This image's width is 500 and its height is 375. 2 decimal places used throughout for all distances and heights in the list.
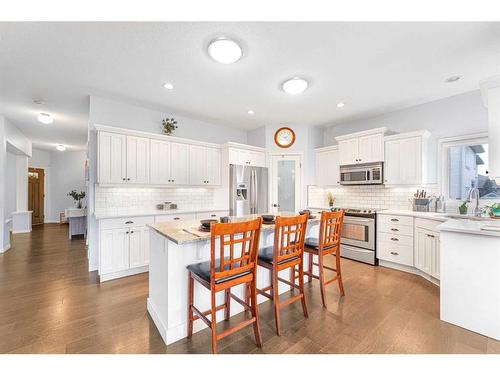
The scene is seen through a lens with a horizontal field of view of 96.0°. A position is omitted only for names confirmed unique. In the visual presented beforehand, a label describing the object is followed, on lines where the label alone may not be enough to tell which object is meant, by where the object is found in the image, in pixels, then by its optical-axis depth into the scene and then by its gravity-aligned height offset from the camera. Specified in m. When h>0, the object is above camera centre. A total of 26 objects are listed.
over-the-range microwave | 4.13 +0.25
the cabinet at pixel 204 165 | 4.37 +0.44
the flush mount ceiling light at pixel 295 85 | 2.92 +1.35
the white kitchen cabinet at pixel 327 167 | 4.86 +0.45
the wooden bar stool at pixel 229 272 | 1.63 -0.67
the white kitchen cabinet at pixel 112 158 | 3.38 +0.45
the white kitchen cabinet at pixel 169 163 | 3.90 +0.44
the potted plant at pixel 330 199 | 5.08 -0.27
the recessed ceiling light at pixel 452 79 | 2.97 +1.45
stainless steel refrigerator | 4.55 -0.06
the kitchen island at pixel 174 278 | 1.89 -0.81
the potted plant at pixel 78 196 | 7.28 -0.27
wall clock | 5.14 +1.15
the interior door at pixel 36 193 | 8.09 -0.20
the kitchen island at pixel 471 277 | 1.95 -0.82
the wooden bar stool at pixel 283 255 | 2.02 -0.67
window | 3.40 +0.25
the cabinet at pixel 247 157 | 4.64 +0.66
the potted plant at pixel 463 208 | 3.36 -0.32
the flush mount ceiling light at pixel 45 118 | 4.32 +1.35
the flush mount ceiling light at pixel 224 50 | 2.16 +1.36
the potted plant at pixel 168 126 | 4.22 +1.17
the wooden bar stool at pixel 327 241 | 2.47 -0.63
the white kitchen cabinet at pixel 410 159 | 3.71 +0.48
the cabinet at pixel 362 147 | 4.12 +0.78
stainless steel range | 3.87 -0.87
